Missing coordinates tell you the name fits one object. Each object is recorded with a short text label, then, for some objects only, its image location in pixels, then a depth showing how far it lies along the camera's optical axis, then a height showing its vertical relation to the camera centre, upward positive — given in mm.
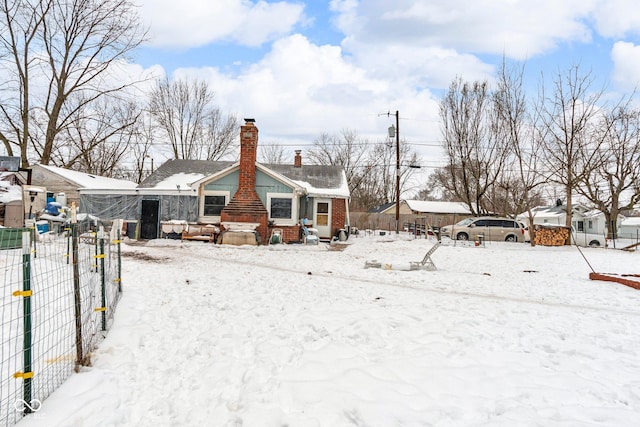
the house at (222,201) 14797 +532
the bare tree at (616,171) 17016 +2587
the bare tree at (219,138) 31125 +6700
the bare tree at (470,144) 20234 +4344
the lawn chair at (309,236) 14609 -850
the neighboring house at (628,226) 32537 -508
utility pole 21156 +5009
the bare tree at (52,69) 17625 +7346
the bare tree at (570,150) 15898 +3218
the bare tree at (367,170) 40188 +5452
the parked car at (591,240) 21047 -1163
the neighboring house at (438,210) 37906 +892
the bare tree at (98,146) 20781 +4566
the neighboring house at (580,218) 29609 +127
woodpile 16266 -708
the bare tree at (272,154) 39281 +6621
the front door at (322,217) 17000 -73
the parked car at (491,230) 18281 -598
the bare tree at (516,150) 17219 +3387
